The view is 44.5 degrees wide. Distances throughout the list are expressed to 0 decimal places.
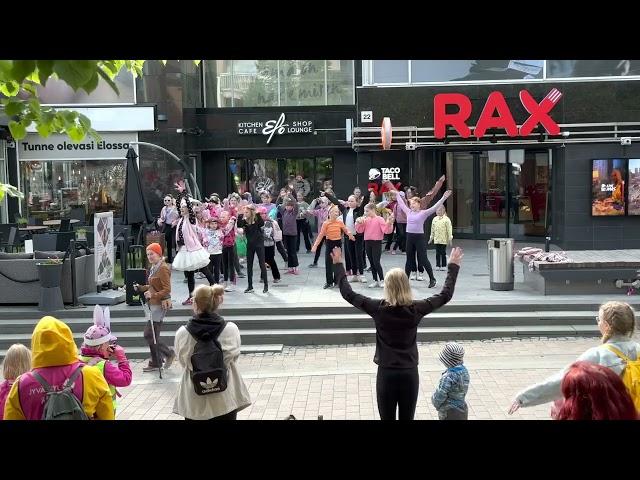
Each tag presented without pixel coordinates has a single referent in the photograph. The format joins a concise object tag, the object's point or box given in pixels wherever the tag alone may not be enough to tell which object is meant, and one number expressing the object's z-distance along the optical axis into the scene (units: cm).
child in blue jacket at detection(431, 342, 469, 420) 632
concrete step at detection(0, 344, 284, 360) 1185
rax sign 1964
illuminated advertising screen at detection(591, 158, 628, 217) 1944
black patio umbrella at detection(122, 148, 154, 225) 1580
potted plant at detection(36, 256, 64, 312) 1307
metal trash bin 1426
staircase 1223
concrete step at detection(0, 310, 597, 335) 1254
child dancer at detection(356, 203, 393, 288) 1433
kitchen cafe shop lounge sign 2572
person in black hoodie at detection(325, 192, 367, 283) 1550
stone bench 1362
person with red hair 350
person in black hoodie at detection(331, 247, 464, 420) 611
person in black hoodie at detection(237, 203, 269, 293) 1417
